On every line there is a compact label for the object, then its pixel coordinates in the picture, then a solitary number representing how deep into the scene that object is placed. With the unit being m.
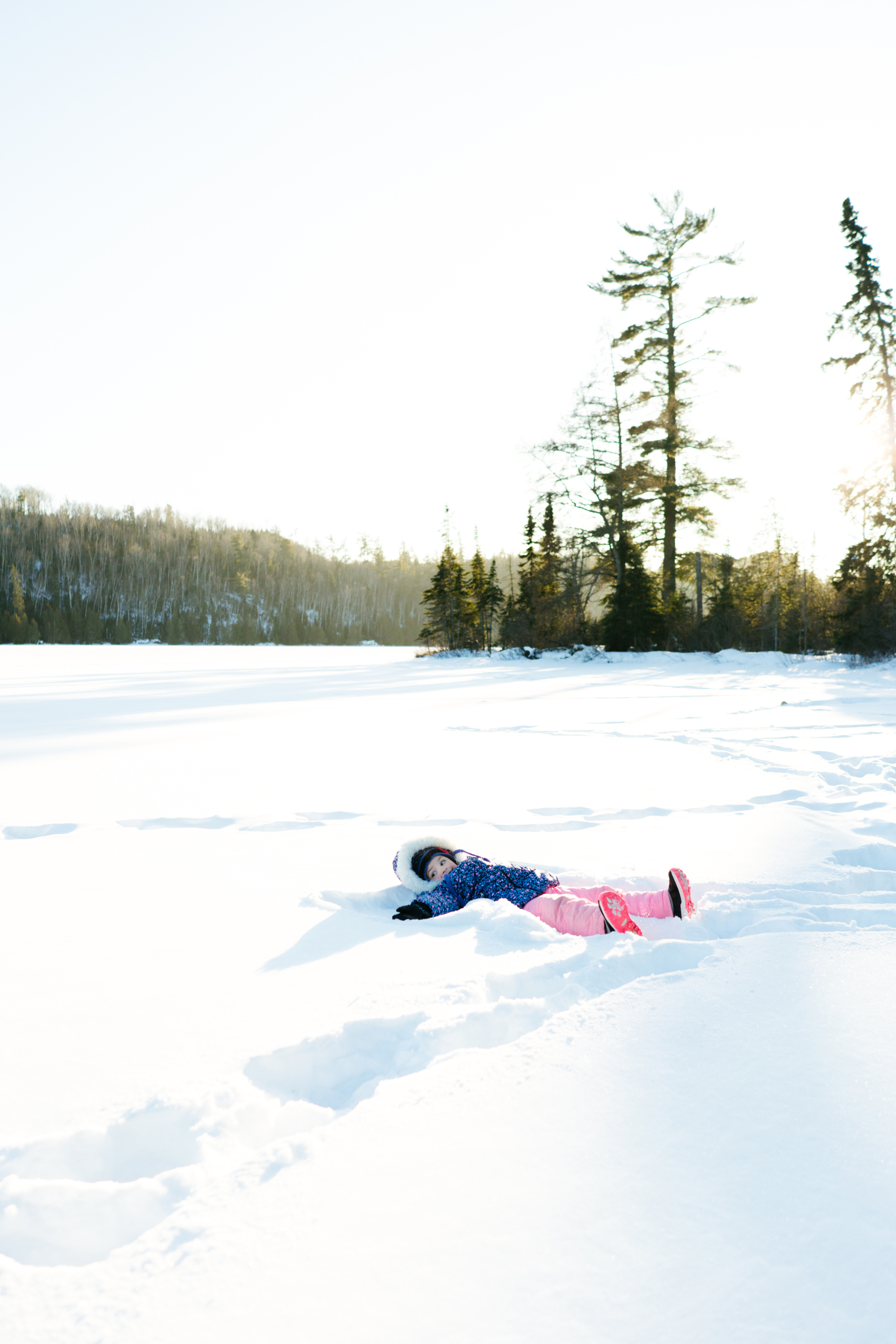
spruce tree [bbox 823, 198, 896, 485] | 13.39
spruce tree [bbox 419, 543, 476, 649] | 26.19
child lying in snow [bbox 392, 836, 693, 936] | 1.96
